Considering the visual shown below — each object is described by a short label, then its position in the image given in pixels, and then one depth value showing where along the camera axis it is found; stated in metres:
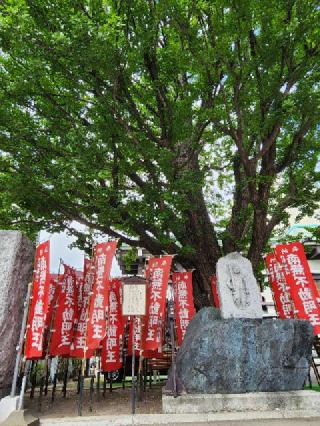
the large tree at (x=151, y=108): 7.38
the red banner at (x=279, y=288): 9.82
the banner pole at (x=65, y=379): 8.79
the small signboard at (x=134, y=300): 7.30
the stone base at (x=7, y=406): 5.72
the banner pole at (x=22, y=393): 5.81
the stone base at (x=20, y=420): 5.31
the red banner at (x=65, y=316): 7.67
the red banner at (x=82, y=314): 7.84
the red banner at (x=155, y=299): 8.10
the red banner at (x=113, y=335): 8.62
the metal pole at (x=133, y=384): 6.31
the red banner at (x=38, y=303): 6.44
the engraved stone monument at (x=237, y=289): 7.71
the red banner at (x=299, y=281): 8.91
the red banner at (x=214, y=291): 10.12
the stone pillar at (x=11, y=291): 6.41
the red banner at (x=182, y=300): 9.88
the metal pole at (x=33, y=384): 8.34
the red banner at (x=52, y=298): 8.54
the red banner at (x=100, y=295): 6.75
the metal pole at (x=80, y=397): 6.45
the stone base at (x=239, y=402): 5.96
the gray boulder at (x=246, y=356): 6.41
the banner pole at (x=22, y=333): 6.01
